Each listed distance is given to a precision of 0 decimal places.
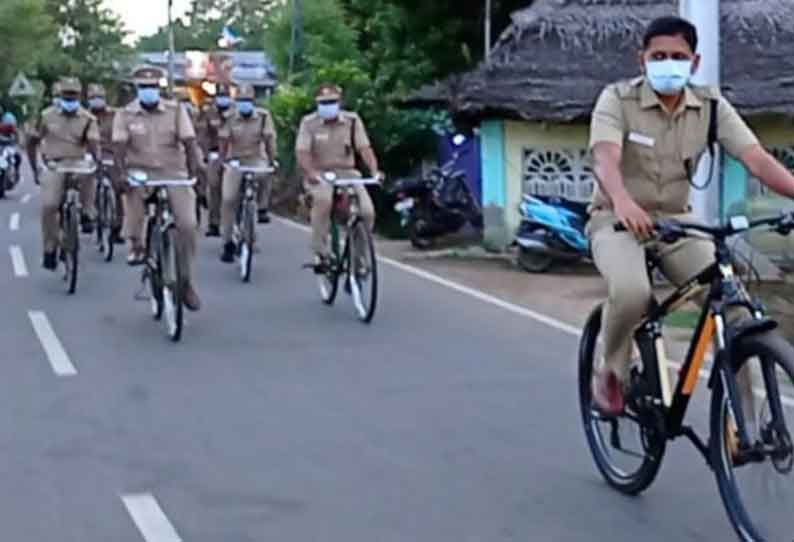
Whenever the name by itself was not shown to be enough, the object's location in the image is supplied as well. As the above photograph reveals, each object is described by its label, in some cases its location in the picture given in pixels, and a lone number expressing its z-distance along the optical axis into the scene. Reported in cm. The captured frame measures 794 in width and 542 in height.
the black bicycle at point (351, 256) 1448
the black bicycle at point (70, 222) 1673
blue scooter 1912
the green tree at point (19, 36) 7500
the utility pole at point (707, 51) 1572
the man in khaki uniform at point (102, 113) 2316
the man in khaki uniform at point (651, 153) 751
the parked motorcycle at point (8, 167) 3578
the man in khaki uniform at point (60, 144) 1739
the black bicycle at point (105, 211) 2089
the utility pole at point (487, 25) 2530
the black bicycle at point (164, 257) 1343
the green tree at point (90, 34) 8881
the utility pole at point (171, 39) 5860
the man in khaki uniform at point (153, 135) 1435
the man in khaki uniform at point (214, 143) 2289
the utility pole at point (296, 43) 4491
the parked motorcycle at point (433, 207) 2253
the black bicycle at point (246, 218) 1759
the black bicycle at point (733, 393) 661
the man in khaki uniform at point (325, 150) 1528
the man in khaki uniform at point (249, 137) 2022
